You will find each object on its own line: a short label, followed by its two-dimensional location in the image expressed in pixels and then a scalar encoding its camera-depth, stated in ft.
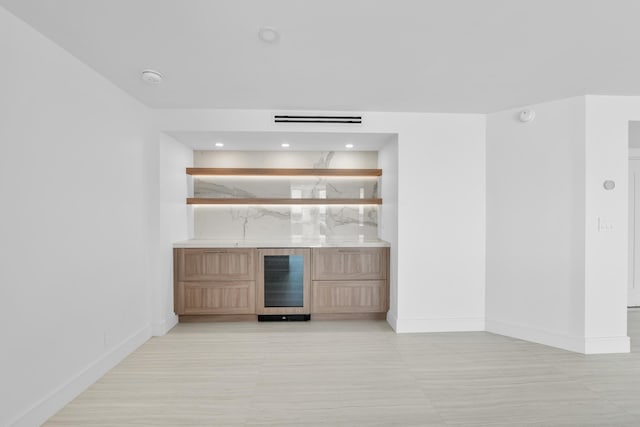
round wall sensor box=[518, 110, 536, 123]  10.41
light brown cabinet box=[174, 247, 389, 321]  12.23
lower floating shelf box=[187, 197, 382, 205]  13.65
